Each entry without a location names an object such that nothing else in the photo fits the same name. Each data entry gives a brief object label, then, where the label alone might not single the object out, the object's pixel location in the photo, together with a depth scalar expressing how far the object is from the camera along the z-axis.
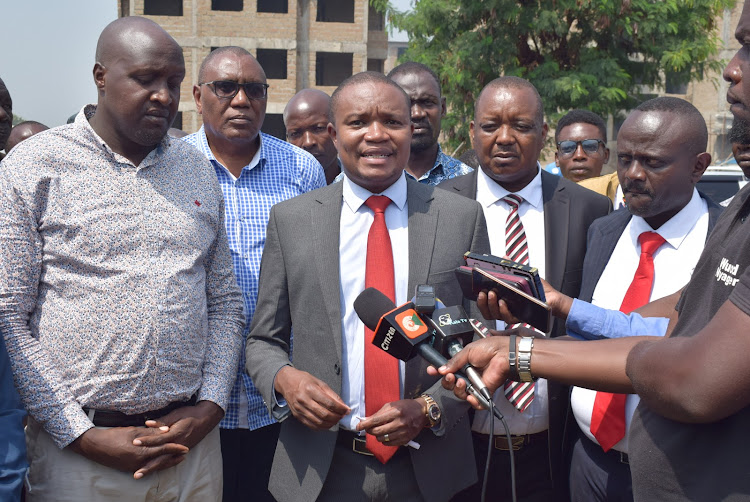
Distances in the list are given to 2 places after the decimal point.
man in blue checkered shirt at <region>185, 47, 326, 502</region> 3.77
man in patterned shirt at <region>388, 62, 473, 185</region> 4.90
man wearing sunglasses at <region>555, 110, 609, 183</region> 6.86
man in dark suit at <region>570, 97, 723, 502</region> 3.34
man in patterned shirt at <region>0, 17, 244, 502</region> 2.75
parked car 9.18
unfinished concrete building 27.66
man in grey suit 2.88
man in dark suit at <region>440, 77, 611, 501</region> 3.50
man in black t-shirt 1.67
